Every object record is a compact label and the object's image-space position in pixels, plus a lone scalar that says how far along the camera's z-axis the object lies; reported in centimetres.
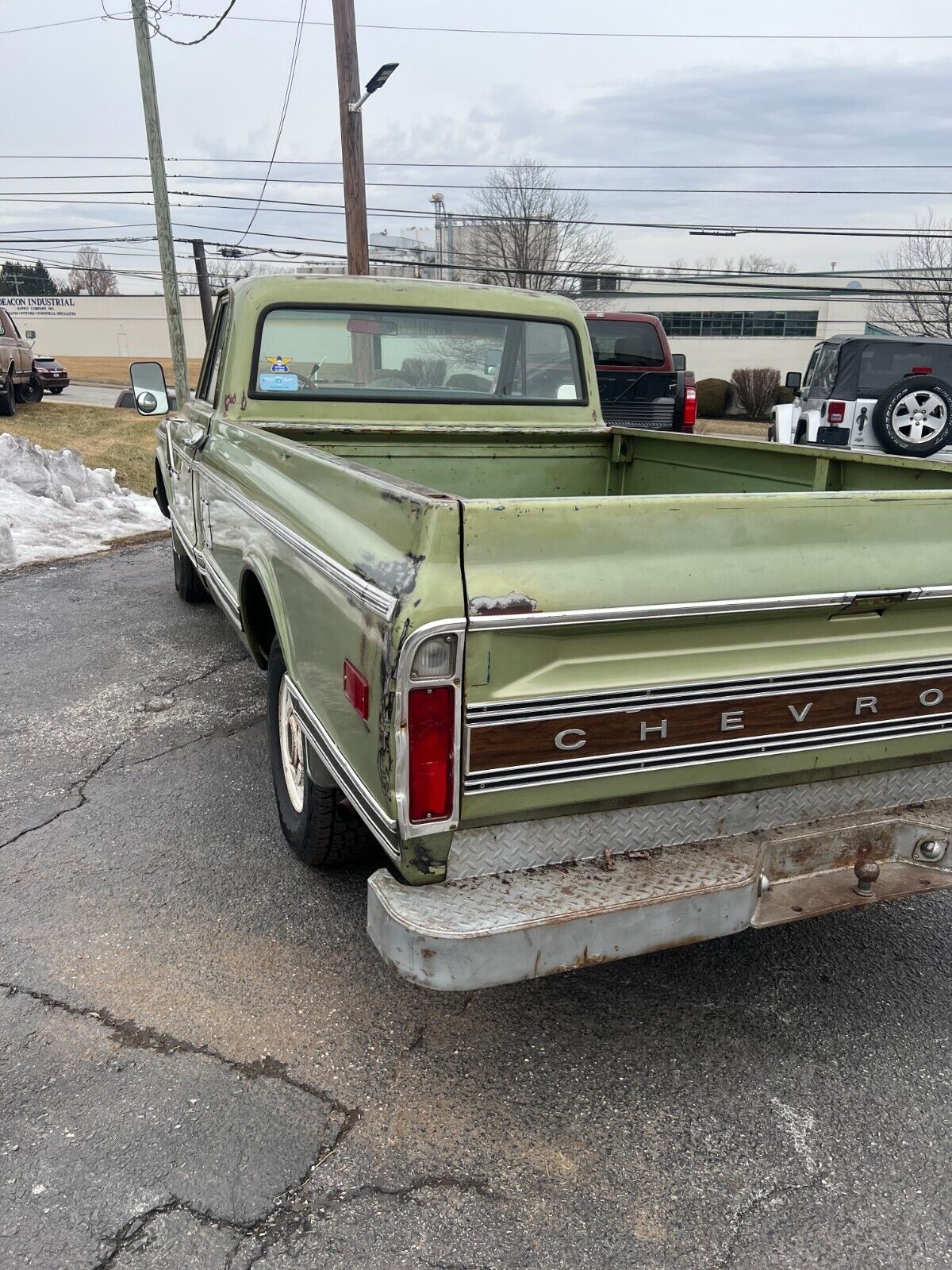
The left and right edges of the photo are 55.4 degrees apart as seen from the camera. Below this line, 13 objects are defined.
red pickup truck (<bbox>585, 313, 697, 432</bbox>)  1191
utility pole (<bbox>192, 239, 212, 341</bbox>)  3031
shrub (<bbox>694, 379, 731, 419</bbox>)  2991
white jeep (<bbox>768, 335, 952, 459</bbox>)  1070
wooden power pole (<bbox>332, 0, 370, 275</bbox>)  1172
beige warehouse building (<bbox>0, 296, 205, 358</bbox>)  7269
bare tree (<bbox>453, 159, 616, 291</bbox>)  3675
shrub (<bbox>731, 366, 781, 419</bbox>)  2884
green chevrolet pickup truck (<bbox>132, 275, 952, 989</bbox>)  184
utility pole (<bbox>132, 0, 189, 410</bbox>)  1398
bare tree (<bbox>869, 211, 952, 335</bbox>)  3550
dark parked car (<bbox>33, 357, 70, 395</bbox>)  2430
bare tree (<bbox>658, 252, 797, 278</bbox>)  4900
